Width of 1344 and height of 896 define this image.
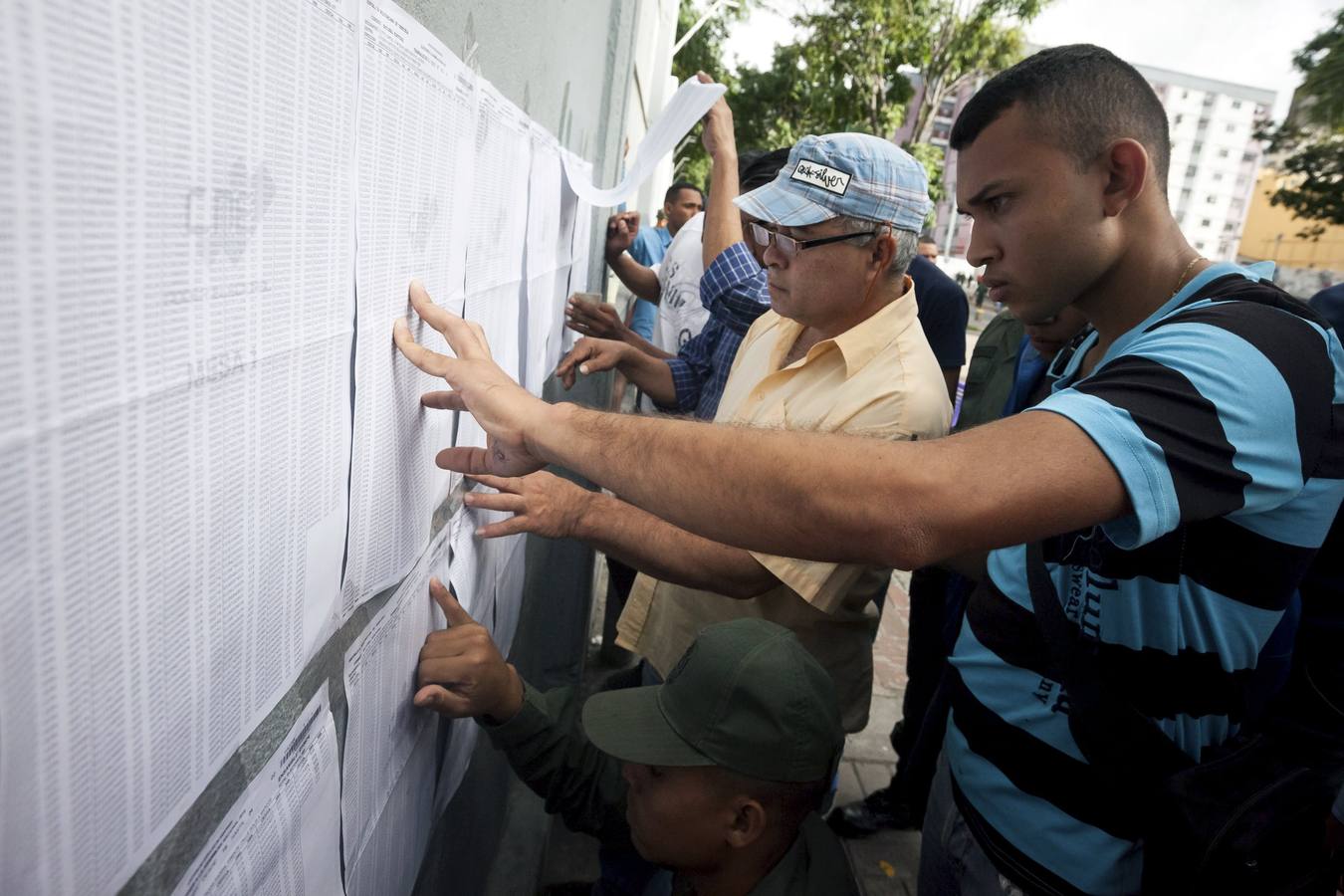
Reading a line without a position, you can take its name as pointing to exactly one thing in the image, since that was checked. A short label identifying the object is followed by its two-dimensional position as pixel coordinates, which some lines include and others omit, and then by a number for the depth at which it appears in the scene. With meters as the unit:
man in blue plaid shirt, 2.64
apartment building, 59.25
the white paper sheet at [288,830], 0.69
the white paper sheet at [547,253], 1.75
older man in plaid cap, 1.61
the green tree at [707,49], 19.56
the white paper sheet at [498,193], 1.21
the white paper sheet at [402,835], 1.09
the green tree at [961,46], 16.10
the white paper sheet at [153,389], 0.42
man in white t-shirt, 3.37
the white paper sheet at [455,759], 1.52
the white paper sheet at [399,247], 0.79
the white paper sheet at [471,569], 1.43
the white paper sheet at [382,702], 0.98
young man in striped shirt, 0.93
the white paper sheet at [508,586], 1.90
